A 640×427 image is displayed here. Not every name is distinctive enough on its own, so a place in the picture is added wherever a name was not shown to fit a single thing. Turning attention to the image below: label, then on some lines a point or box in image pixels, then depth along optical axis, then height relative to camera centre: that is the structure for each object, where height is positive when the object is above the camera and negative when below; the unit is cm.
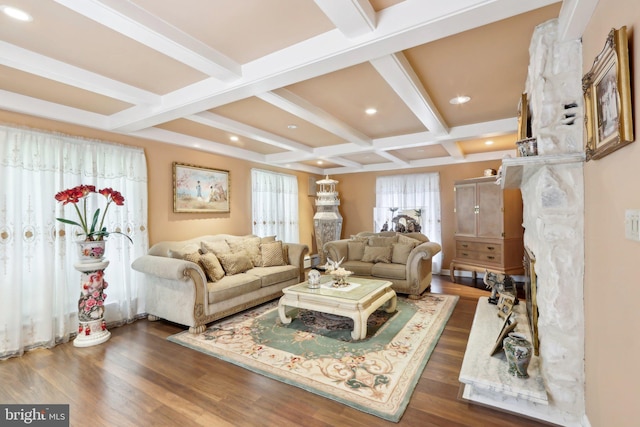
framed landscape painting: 430 +40
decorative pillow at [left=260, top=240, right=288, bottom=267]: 448 -60
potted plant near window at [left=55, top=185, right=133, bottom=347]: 298 -66
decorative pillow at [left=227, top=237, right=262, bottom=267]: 432 -48
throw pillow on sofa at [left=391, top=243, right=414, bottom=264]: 464 -63
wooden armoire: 479 -26
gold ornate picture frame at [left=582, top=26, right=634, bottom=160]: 110 +47
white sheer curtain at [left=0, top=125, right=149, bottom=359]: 281 -20
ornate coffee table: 295 -92
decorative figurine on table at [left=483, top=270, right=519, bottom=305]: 322 -82
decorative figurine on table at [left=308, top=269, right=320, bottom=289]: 347 -78
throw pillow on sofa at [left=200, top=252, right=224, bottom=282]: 361 -64
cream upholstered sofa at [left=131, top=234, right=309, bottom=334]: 321 -78
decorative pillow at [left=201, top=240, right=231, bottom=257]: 397 -44
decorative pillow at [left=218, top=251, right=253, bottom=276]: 392 -64
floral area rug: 216 -127
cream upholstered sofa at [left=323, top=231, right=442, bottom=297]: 435 -70
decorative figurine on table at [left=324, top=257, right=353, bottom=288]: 350 -72
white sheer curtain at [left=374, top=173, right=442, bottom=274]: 617 +33
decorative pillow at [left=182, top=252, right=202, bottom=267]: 348 -49
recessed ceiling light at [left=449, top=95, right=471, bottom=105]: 303 +117
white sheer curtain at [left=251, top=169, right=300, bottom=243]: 566 +19
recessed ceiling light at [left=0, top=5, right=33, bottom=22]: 169 +119
